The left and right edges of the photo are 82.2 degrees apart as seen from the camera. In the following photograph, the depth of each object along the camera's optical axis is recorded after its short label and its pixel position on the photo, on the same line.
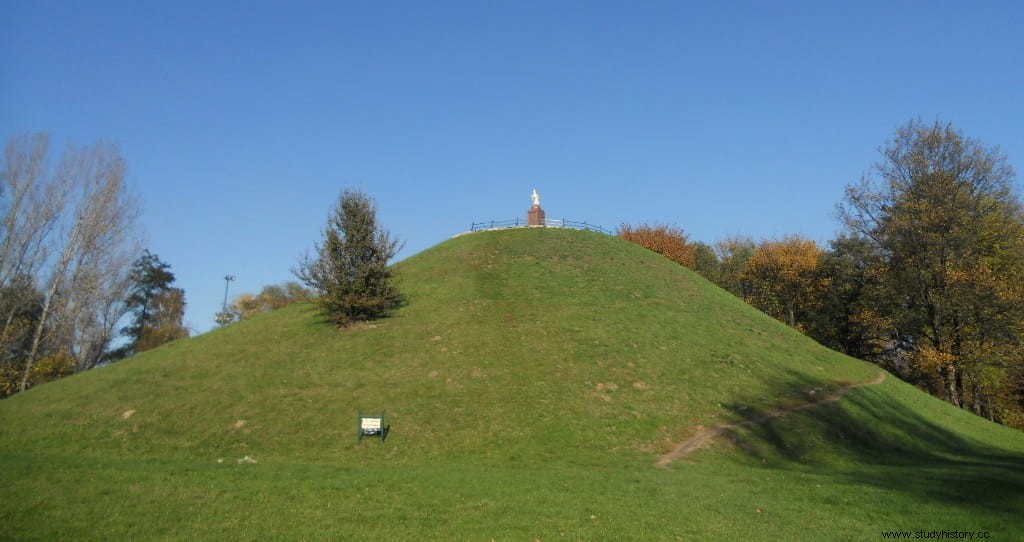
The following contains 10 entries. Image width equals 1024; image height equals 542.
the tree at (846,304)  61.15
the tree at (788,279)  68.31
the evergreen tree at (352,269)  37.50
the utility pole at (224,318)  99.62
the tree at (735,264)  77.81
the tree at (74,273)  47.53
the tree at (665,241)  78.62
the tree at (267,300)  102.56
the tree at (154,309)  79.88
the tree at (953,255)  41.94
